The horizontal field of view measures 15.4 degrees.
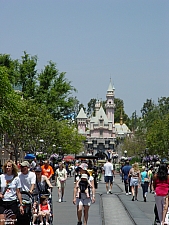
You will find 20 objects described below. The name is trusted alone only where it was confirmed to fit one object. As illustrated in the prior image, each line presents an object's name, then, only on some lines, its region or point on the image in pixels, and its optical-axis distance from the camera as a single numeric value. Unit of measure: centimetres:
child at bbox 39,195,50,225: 1581
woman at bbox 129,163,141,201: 2764
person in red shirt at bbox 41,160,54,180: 2244
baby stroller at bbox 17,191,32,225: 1388
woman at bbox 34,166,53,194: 1639
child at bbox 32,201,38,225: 1565
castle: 18862
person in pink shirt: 1513
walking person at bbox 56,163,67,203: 2596
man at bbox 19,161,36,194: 1488
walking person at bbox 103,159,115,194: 3084
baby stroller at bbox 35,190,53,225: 1599
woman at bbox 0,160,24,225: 1270
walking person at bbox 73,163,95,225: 1563
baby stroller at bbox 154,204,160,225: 1652
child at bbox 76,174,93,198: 1570
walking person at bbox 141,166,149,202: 2767
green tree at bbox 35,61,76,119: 6844
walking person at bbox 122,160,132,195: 3168
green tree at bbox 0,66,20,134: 3897
